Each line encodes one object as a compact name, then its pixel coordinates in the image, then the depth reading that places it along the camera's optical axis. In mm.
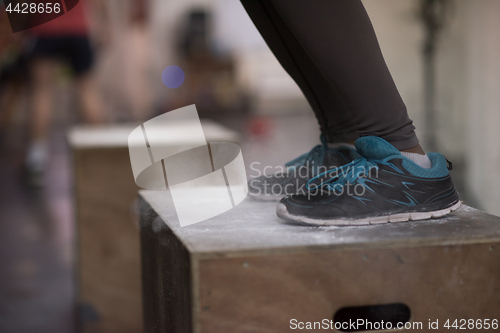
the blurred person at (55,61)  4149
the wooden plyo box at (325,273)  1503
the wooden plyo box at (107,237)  2174
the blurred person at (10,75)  4985
